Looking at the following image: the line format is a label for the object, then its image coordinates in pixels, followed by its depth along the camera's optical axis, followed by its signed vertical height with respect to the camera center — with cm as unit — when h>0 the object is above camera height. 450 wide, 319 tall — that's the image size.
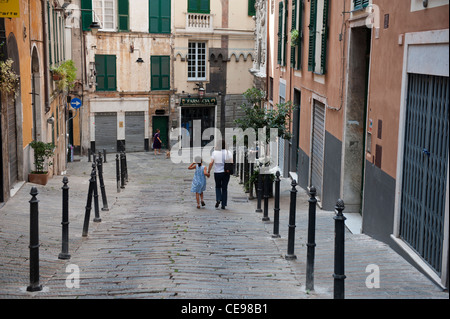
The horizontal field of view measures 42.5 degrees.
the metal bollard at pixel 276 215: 883 -225
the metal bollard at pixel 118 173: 1512 -282
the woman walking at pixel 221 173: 1231 -228
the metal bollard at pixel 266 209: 1025 -259
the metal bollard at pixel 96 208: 1023 -252
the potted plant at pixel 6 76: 1032 -22
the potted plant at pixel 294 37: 1508 +76
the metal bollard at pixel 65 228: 754 -214
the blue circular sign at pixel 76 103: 2236 -148
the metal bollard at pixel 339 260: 504 -167
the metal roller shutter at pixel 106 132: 3145 -364
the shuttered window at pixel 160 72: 3272 -40
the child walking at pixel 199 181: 1238 -245
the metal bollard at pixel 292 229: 741 -206
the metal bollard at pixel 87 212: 895 -228
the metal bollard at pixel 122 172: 1600 -297
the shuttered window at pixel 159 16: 3203 +268
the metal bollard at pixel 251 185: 1356 -276
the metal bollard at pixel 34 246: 601 -189
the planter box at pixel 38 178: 1349 -264
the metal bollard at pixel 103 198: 1156 -265
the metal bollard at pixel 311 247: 607 -190
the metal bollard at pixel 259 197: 1161 -262
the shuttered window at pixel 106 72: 3136 -41
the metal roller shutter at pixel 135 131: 3222 -369
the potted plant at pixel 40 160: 1355 -229
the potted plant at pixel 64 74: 1893 -33
